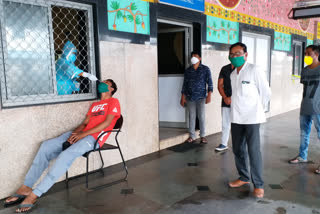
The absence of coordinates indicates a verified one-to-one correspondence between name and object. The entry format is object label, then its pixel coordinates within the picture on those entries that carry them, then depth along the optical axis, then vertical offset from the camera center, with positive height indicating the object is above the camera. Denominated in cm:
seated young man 244 -68
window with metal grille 262 +23
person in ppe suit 305 +6
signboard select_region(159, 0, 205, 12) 409 +110
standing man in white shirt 250 -27
